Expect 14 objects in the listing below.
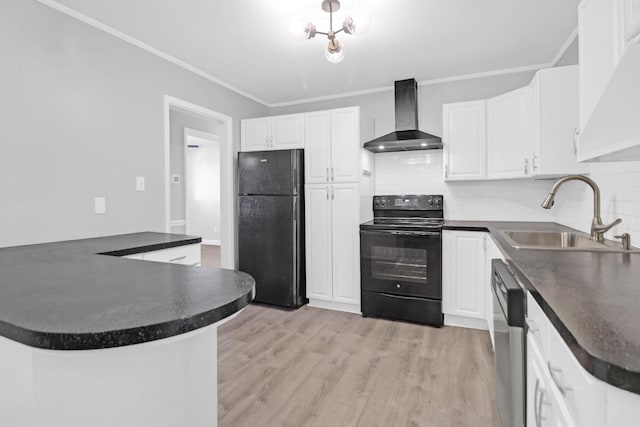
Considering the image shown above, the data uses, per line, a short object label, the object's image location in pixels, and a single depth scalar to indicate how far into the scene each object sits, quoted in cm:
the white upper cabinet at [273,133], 353
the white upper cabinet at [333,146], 327
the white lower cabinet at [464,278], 281
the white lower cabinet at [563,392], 54
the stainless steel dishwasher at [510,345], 115
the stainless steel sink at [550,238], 194
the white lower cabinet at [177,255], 193
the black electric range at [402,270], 292
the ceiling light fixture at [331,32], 183
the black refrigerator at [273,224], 337
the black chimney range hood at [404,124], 326
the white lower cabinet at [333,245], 329
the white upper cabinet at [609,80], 95
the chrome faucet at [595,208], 176
